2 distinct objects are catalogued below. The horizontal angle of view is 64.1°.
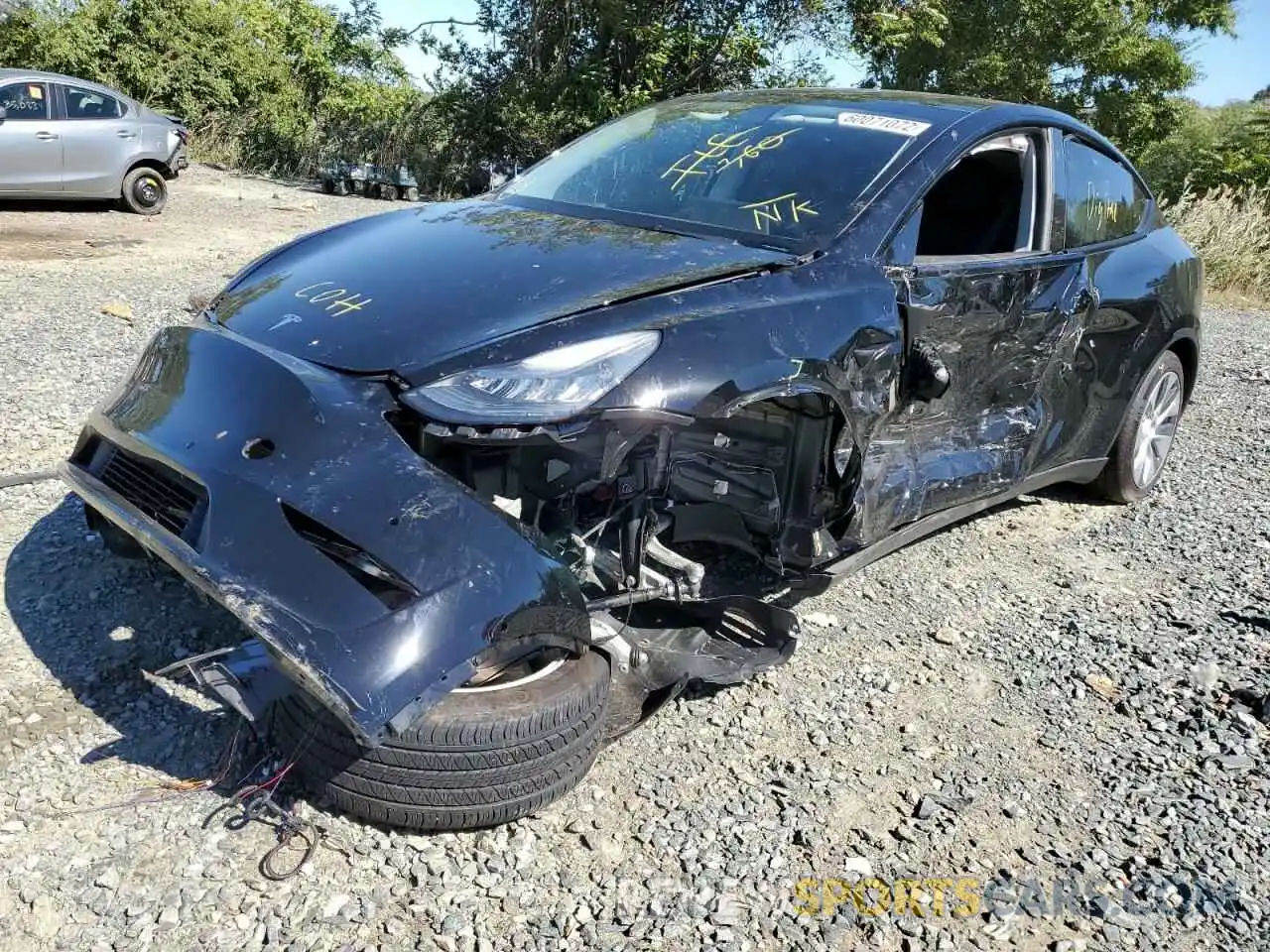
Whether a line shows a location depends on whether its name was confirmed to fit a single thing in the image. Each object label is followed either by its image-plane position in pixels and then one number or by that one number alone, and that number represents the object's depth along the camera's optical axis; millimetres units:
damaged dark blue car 2199
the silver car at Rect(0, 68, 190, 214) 10508
